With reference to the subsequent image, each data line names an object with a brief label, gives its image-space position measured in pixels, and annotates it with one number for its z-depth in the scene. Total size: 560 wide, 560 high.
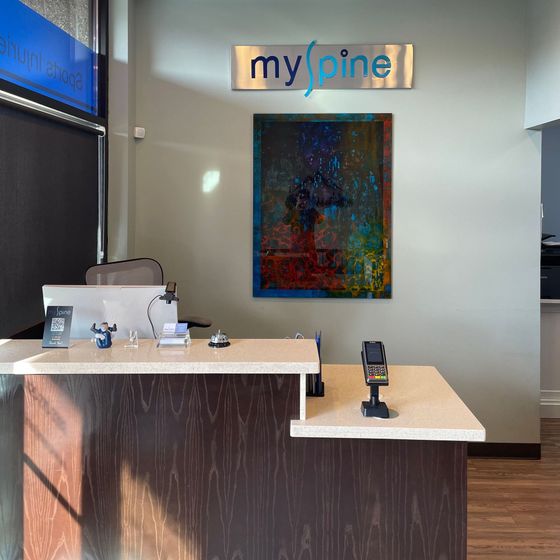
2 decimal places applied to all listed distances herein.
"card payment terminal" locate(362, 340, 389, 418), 2.01
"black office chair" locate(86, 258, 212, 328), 3.02
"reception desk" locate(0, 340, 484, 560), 2.04
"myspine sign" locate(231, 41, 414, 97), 3.96
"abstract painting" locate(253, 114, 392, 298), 4.00
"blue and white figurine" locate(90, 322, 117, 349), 2.17
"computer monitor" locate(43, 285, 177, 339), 2.32
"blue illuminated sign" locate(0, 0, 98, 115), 2.82
